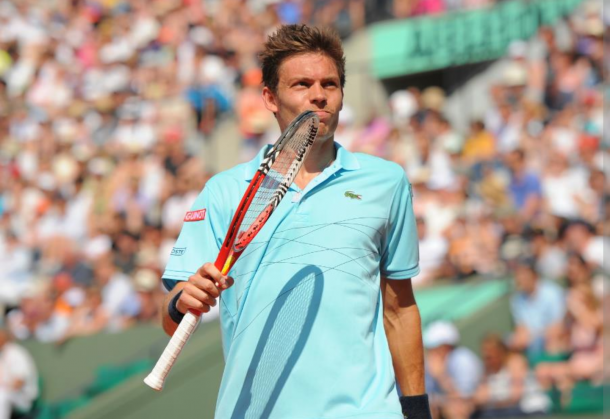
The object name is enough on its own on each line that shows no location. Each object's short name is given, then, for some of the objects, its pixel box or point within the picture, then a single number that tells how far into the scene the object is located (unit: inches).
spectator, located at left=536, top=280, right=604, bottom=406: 679.7
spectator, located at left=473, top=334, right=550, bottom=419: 690.8
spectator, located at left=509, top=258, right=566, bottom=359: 707.4
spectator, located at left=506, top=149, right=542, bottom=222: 801.6
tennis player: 282.0
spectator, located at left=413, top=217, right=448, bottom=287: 807.7
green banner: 1089.4
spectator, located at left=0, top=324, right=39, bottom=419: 933.2
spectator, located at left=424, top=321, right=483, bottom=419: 708.7
